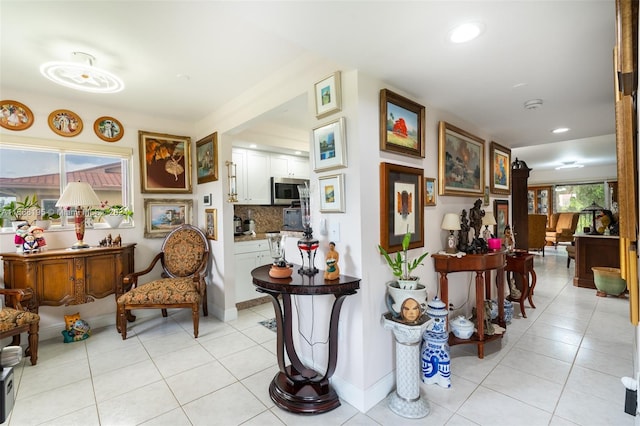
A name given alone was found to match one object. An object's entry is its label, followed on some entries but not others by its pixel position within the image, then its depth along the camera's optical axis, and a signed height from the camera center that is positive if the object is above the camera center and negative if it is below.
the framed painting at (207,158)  3.33 +0.72
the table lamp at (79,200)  2.80 +0.19
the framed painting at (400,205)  1.96 +0.05
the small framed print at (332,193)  1.89 +0.14
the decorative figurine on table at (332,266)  1.79 -0.33
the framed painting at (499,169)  3.52 +0.54
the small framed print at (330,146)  1.88 +0.47
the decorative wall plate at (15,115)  2.71 +1.01
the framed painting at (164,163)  3.46 +0.68
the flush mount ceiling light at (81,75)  1.88 +1.02
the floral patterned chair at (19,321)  2.33 -0.84
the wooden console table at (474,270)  2.42 -0.50
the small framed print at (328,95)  1.90 +0.81
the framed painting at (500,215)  3.72 -0.06
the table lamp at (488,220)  3.12 -0.10
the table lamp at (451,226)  2.57 -0.13
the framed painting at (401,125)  1.96 +0.65
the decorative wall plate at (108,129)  3.20 +1.02
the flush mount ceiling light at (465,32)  1.44 +0.93
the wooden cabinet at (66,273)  2.64 -0.53
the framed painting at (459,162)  2.60 +0.50
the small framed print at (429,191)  2.46 +0.18
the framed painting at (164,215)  3.50 +0.03
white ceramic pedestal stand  1.79 -1.02
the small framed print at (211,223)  3.41 -0.08
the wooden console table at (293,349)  1.68 -0.90
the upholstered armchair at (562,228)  8.13 -0.54
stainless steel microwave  4.38 +0.38
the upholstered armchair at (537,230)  7.36 -0.52
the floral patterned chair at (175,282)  2.89 -0.70
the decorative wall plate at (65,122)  2.96 +1.02
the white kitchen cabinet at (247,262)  3.75 -0.62
